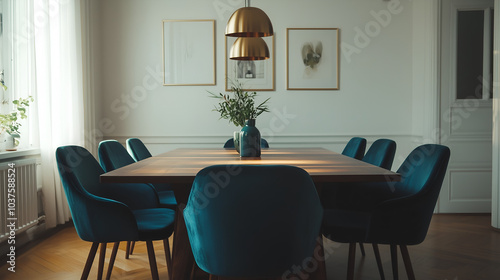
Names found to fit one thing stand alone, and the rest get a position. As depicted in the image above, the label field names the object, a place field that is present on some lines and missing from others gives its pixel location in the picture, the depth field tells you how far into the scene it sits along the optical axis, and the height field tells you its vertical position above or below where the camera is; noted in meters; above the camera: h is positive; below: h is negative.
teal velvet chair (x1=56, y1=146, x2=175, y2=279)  2.21 -0.48
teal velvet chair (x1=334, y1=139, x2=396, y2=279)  3.00 -0.45
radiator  3.27 -0.59
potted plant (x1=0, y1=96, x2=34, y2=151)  3.50 +0.02
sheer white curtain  4.00 +0.35
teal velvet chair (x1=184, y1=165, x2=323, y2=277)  1.54 -0.36
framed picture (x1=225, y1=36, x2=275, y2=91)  5.16 +0.57
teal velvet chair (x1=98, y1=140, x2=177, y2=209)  2.97 -0.26
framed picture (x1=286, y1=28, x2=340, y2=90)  5.20 +0.74
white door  4.86 +0.28
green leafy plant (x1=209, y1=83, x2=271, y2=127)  3.21 +0.08
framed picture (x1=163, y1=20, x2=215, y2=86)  5.16 +0.82
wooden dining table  2.02 -0.25
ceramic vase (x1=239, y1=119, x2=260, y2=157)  3.03 -0.14
